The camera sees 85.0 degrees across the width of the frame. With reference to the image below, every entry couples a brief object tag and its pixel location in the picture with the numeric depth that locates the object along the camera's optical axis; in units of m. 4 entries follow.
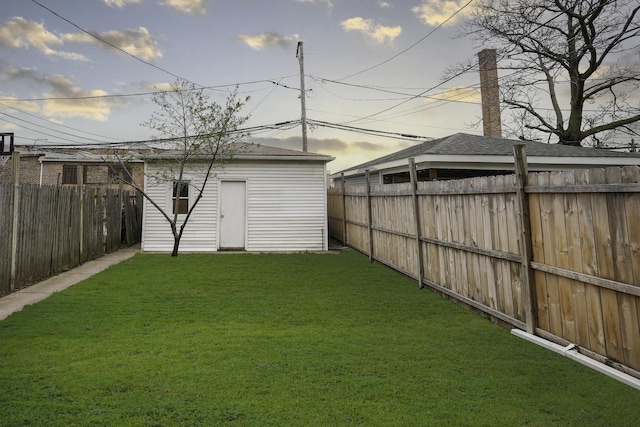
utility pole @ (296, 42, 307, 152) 18.70
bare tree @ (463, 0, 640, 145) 12.34
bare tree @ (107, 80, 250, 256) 10.73
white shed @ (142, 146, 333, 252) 11.65
